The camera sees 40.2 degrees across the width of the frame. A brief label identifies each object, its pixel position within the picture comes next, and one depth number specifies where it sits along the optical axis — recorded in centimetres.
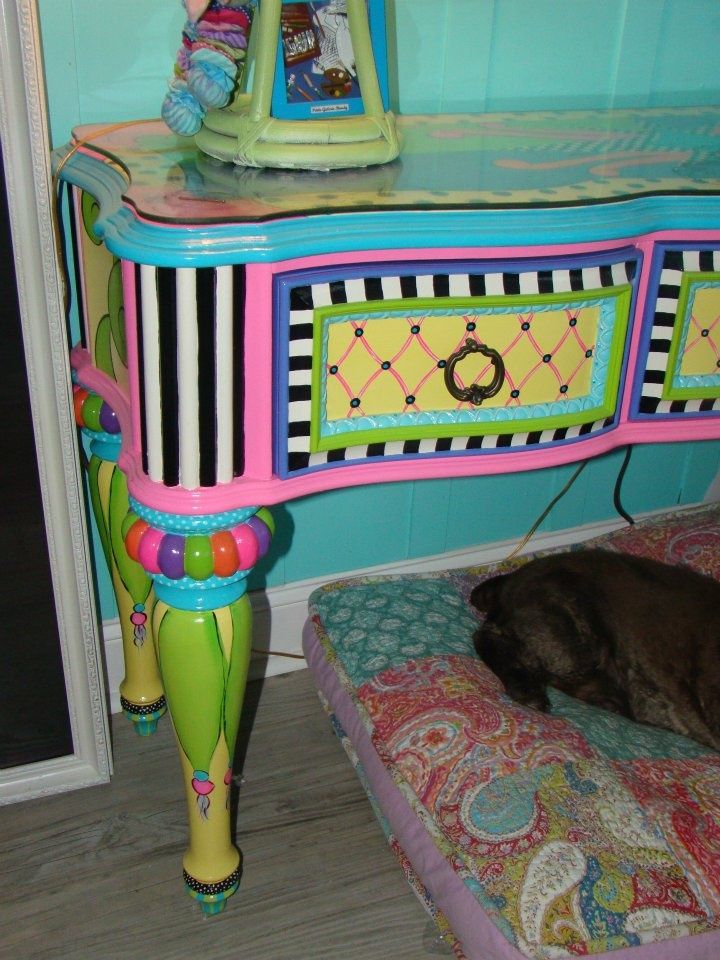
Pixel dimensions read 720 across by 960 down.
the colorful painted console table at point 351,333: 81
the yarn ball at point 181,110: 99
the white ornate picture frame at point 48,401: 100
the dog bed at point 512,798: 98
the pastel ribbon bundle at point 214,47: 93
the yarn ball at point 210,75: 93
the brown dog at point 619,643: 127
